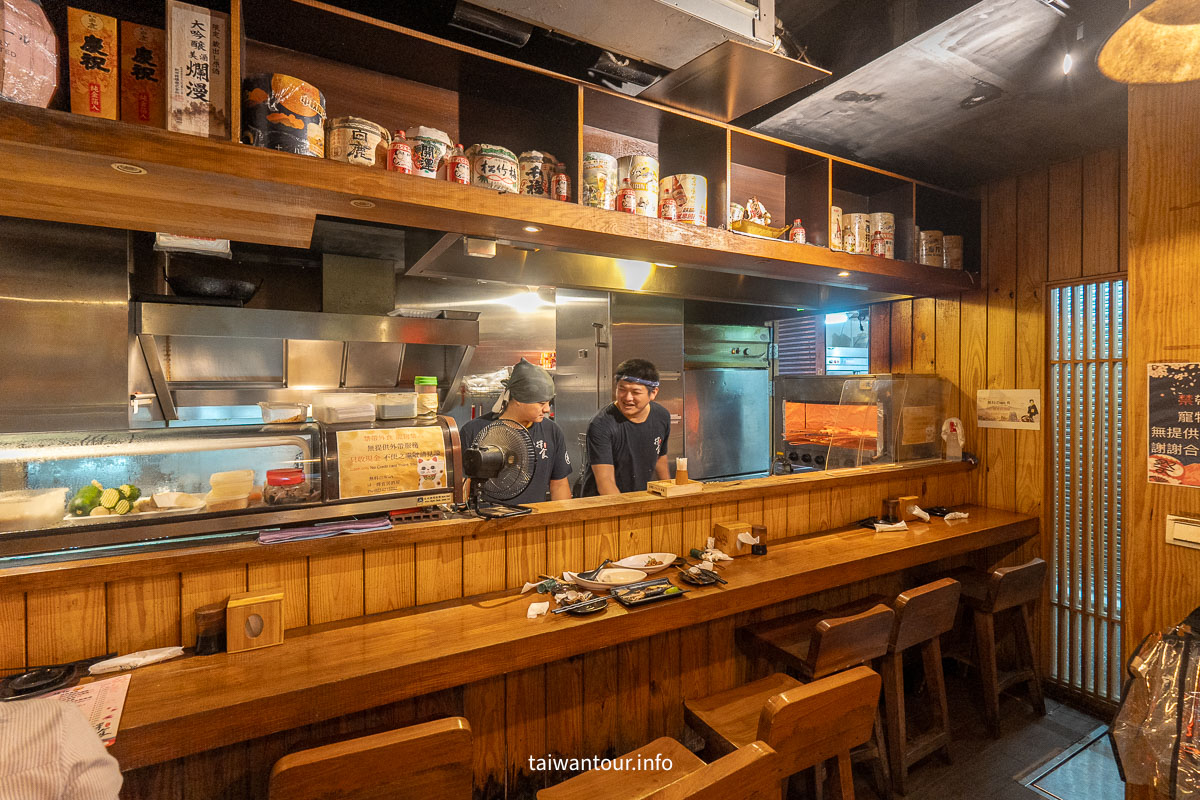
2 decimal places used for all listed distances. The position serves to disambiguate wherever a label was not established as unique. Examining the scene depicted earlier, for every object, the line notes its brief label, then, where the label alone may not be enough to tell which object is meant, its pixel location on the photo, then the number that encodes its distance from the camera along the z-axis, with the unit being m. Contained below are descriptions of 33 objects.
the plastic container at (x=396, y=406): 2.09
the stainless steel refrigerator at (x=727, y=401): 4.48
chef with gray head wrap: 3.10
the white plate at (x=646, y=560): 2.20
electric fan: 2.03
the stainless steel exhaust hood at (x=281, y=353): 2.81
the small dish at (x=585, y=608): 1.83
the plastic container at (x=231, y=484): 1.74
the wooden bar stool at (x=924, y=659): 2.17
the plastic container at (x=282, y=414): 2.01
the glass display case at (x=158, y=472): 1.55
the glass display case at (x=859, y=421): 3.35
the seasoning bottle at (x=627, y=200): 2.15
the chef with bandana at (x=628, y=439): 3.45
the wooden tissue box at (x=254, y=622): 1.58
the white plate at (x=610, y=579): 2.03
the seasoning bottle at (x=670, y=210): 2.29
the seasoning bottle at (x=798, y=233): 2.68
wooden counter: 1.31
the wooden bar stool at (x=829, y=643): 1.92
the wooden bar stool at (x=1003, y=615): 2.64
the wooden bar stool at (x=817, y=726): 1.37
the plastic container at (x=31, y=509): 1.50
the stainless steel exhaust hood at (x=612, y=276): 2.59
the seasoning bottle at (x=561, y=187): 2.04
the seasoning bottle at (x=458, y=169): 1.84
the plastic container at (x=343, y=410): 1.94
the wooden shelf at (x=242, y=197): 1.34
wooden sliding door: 3.04
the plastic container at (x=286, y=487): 1.81
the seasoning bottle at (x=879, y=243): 3.02
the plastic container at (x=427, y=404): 2.22
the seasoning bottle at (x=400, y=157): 1.72
